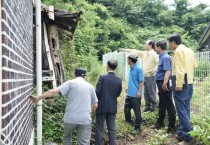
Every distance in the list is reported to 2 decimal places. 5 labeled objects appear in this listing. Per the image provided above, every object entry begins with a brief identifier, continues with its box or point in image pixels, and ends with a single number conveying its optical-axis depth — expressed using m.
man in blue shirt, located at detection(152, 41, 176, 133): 6.55
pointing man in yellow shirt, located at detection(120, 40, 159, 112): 7.98
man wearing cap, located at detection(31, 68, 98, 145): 5.20
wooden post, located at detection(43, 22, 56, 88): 7.29
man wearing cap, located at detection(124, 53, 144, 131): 7.14
